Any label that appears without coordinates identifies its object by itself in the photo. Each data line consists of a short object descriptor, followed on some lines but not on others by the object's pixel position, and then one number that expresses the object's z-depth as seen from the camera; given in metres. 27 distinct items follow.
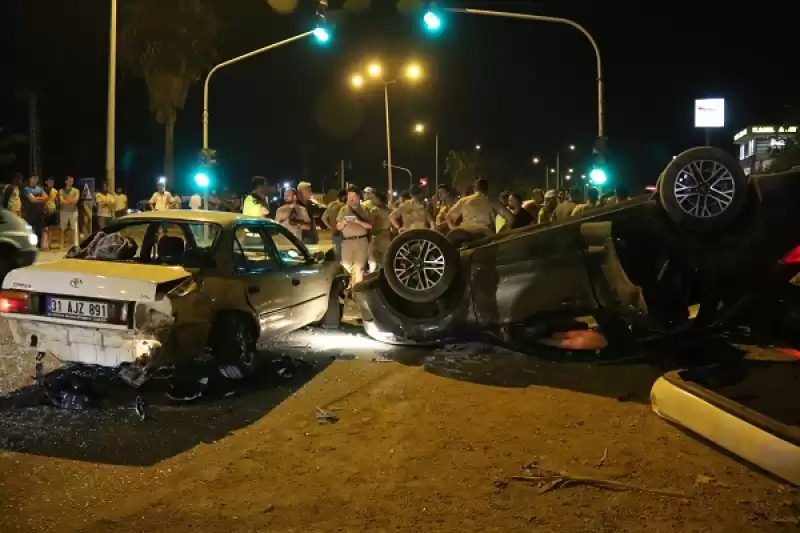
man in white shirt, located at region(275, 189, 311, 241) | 11.93
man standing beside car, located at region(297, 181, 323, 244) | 12.49
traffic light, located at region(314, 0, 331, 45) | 14.24
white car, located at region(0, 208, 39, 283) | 11.58
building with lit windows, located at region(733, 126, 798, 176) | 40.43
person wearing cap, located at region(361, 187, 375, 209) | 12.17
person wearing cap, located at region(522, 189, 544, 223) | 12.58
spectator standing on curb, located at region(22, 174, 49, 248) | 18.91
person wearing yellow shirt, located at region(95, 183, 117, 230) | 20.03
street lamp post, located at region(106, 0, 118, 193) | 17.94
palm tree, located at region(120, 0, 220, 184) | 36.84
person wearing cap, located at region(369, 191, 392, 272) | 11.78
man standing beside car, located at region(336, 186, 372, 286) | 11.62
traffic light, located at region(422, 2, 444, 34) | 13.52
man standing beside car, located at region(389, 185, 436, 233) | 11.39
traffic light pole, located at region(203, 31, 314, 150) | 17.12
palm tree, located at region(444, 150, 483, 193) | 70.62
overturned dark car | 7.31
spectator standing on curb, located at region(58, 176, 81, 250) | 19.61
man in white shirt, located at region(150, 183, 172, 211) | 20.14
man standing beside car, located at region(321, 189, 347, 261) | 12.52
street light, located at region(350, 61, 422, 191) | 24.17
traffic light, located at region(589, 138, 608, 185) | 15.81
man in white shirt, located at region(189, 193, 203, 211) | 23.34
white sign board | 22.06
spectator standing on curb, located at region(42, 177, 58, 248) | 19.89
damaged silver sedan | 6.10
